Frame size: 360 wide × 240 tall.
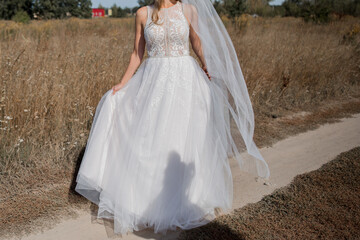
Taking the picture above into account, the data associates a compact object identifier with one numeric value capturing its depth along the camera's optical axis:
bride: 2.77
